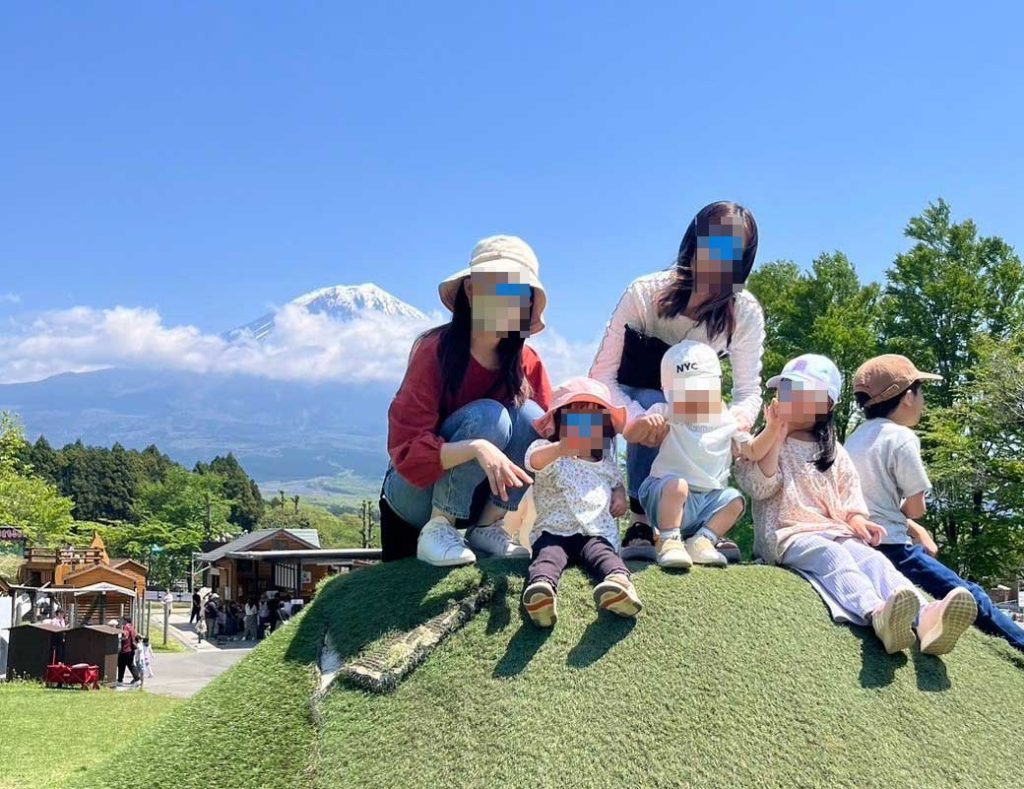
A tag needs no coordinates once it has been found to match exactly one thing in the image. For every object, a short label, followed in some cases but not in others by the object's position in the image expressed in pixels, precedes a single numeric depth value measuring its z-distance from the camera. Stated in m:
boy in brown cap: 5.04
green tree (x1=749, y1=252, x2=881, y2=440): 19.70
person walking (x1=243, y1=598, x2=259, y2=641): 31.50
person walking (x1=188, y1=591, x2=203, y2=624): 32.72
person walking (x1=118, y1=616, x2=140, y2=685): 19.44
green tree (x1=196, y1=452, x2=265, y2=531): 80.31
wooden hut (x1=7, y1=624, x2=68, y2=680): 18.38
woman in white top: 4.83
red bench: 17.86
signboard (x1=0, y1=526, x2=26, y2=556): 38.66
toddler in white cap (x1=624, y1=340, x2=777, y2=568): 4.49
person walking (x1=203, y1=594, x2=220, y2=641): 33.59
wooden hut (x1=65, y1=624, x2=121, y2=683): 18.58
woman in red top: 4.32
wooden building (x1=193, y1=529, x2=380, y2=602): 32.41
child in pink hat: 4.09
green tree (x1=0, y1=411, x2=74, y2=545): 37.03
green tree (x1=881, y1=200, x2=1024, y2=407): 21.38
